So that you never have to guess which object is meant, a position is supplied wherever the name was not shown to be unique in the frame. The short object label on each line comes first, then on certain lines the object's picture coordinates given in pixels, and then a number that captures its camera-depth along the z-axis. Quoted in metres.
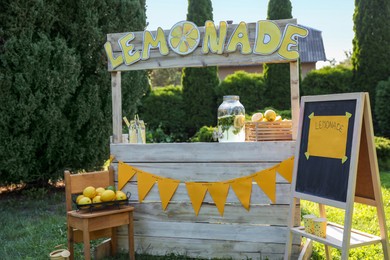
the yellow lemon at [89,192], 3.88
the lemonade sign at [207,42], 3.78
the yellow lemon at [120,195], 3.97
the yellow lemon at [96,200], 3.85
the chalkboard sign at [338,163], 3.00
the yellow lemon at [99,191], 3.94
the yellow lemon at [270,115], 3.89
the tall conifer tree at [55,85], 6.17
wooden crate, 3.88
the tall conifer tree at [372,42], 11.47
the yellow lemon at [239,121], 3.95
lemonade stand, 3.83
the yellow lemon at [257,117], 3.97
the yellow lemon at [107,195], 3.86
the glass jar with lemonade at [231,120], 3.96
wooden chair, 3.67
